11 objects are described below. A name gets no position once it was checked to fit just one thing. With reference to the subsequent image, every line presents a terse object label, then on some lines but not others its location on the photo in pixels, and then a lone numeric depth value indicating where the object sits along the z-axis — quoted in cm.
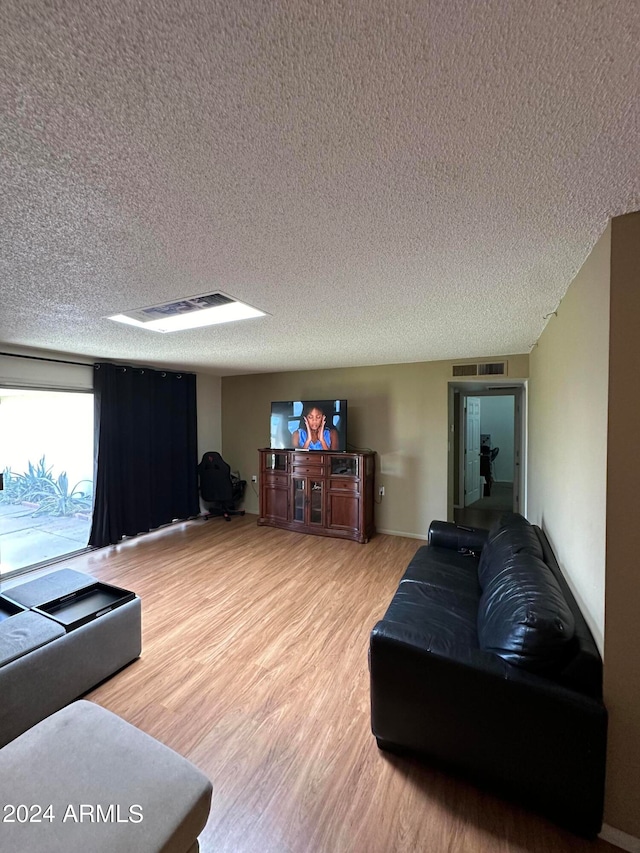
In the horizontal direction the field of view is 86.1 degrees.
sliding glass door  353
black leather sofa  123
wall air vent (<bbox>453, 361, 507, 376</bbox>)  406
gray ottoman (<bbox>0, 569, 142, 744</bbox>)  166
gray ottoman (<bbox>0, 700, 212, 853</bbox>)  94
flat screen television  461
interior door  594
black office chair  523
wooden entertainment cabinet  443
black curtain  411
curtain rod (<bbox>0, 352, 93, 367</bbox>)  341
